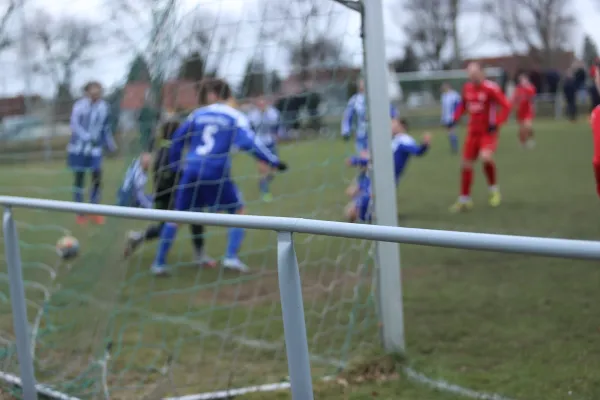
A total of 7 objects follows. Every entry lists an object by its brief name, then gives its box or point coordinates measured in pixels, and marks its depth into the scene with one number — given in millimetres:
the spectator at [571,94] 26062
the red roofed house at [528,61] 38562
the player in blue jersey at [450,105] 19942
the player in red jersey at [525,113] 18570
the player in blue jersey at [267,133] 5332
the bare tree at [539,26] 39656
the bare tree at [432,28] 43062
